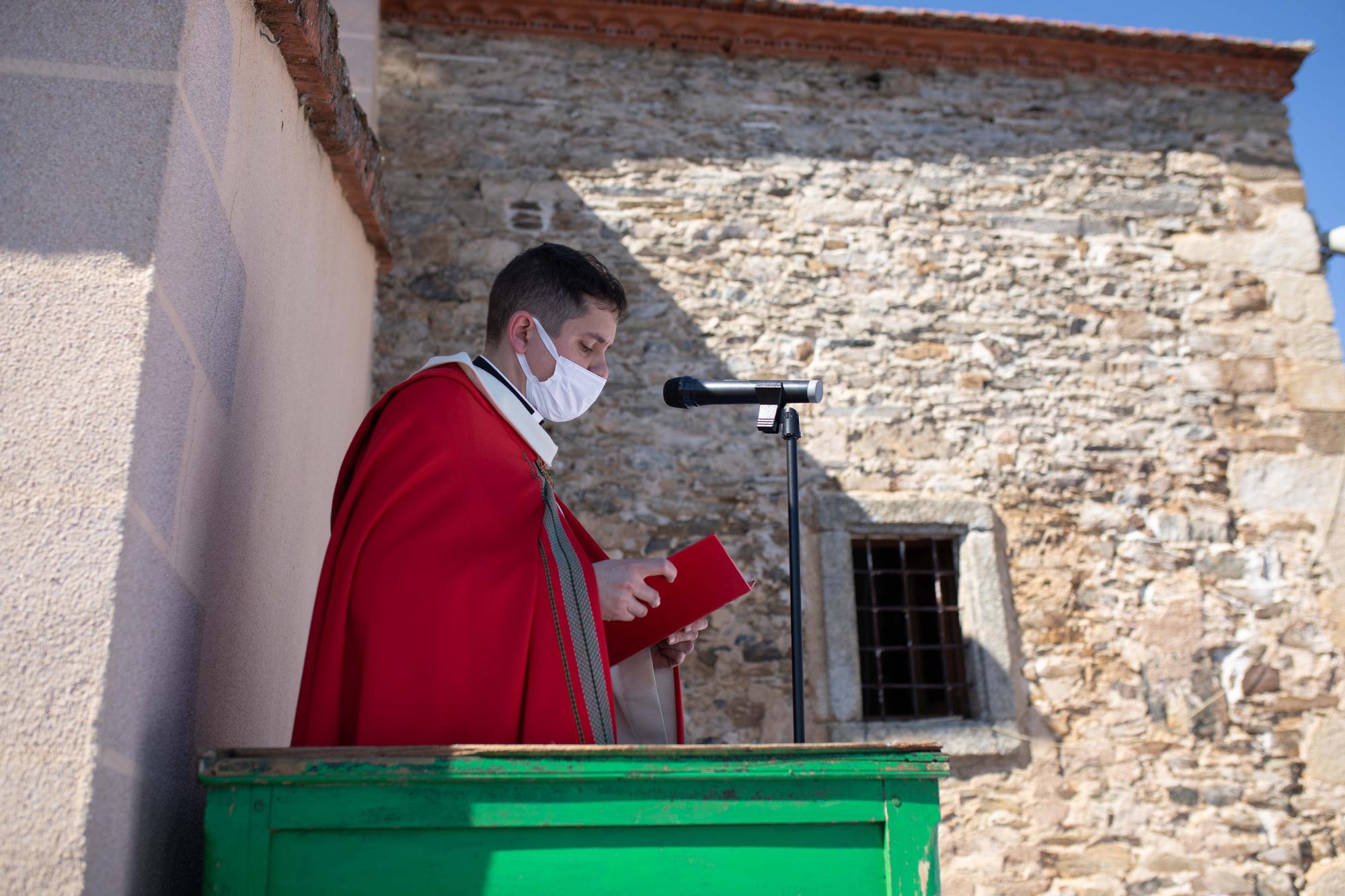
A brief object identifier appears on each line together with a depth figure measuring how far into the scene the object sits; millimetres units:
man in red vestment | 1917
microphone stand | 2385
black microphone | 2564
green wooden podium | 1633
